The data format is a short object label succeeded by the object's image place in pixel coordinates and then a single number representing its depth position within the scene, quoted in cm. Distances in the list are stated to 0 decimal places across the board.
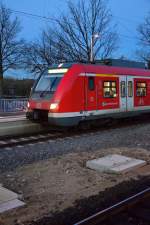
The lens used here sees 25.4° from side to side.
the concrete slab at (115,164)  701
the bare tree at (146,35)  4372
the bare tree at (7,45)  3453
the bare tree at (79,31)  3453
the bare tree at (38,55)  3712
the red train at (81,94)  1236
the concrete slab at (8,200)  506
